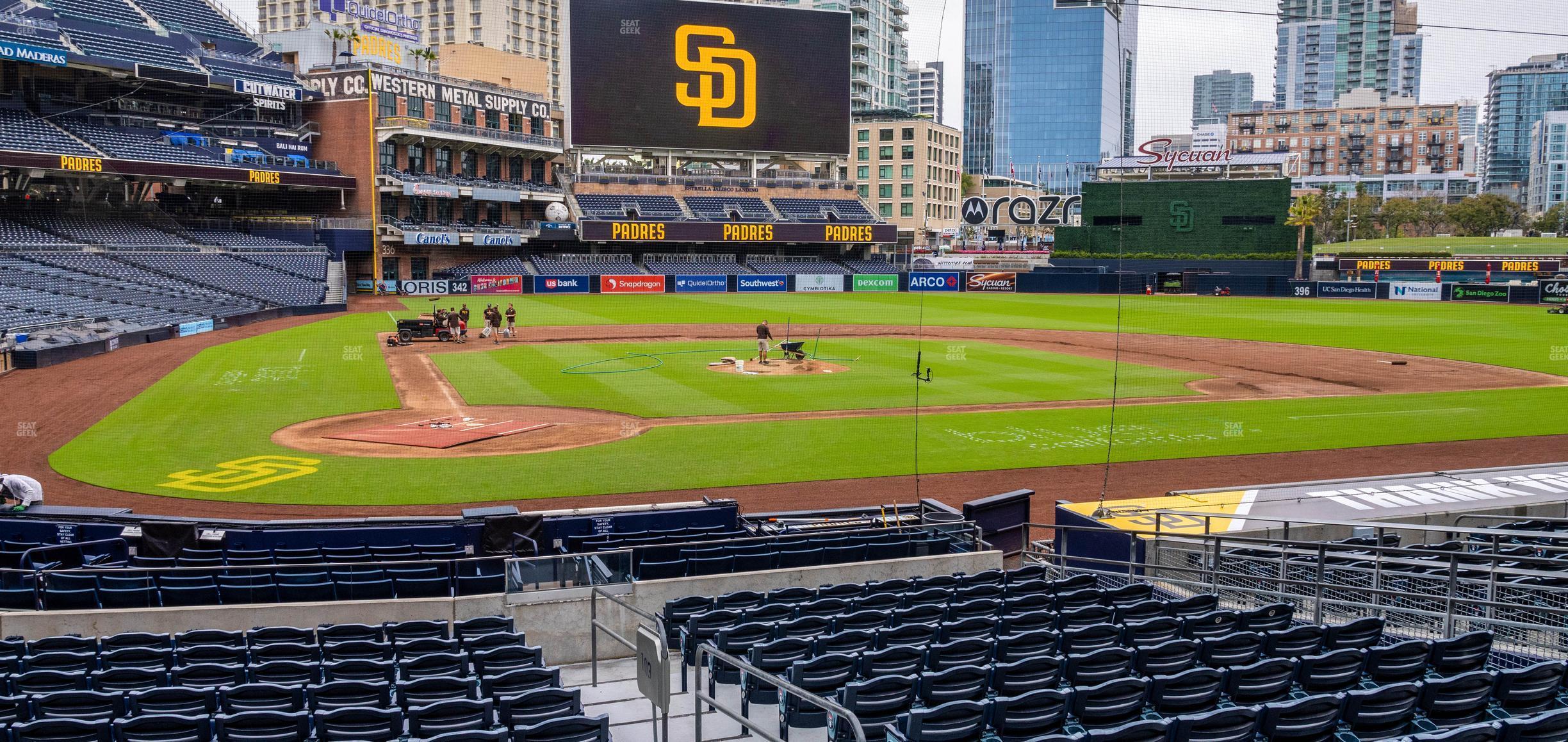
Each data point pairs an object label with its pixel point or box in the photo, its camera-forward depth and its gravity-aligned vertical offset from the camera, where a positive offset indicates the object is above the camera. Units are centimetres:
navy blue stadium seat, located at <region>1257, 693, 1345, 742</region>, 657 -270
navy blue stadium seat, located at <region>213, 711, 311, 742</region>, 699 -293
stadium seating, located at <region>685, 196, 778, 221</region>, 8488 +495
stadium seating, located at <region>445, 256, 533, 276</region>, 7719 +20
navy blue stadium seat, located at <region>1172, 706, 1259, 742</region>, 649 -269
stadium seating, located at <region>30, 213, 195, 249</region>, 5703 +194
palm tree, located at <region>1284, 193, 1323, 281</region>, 8206 +487
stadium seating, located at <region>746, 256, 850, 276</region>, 8450 +44
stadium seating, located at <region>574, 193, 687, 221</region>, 8244 +492
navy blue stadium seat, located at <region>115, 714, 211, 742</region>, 692 -292
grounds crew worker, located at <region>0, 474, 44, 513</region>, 1680 -340
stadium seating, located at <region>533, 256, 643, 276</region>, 7881 +38
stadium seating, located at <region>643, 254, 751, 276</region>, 8188 +49
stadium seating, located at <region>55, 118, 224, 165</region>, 6022 +698
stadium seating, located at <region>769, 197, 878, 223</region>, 8838 +516
